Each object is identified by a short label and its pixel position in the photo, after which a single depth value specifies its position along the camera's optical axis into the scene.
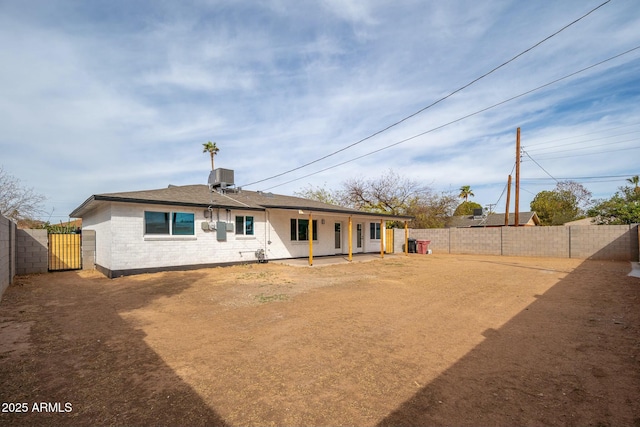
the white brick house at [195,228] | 10.42
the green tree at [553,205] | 39.08
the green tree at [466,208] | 50.30
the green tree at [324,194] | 33.78
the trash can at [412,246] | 22.08
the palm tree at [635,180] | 33.91
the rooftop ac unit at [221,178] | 14.83
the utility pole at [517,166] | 20.23
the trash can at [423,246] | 21.45
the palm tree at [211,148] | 35.41
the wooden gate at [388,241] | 22.02
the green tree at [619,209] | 19.86
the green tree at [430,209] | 29.01
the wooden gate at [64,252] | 12.27
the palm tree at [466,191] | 52.91
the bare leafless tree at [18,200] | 18.12
